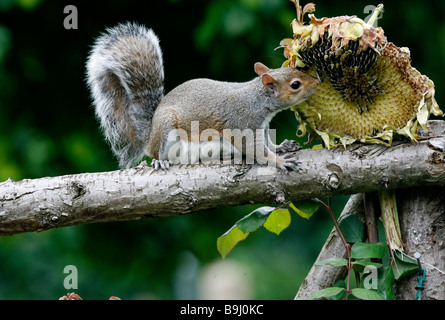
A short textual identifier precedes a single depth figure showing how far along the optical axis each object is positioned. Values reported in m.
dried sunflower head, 1.98
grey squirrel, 2.14
